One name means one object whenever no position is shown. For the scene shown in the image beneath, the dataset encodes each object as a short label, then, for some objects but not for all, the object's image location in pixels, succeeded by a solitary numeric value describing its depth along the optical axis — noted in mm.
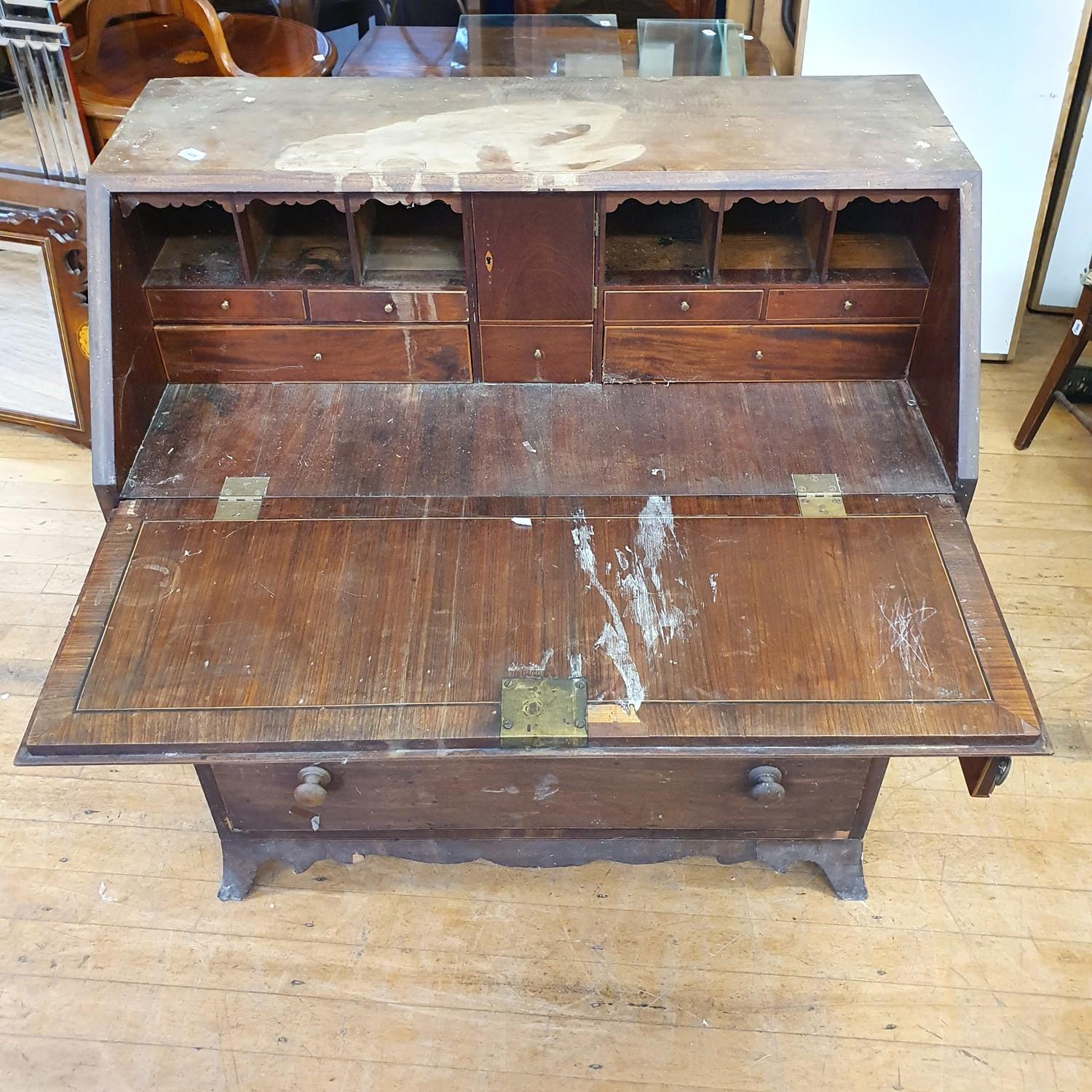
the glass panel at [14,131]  2590
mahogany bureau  1451
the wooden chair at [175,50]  2678
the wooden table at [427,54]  3098
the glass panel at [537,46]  3072
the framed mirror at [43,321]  2586
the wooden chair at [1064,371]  2711
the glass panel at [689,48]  3072
